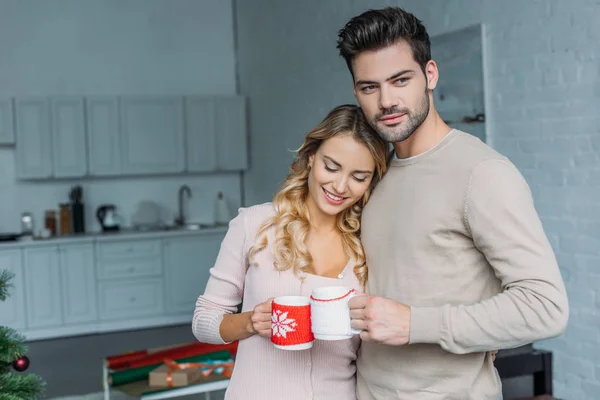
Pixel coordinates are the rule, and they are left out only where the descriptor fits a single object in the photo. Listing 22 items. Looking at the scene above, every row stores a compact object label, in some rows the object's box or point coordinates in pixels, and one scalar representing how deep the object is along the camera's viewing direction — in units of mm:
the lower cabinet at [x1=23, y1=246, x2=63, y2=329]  6207
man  1345
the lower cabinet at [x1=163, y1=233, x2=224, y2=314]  6656
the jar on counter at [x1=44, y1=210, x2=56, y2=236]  6621
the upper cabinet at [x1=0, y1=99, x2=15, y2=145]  6375
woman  1667
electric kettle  6777
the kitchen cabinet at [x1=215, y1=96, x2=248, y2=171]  7047
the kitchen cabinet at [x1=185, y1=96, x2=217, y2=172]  6914
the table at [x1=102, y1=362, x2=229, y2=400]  3090
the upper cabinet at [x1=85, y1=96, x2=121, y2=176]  6574
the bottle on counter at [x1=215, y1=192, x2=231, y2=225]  7152
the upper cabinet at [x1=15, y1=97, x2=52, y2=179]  6391
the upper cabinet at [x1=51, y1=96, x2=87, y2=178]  6469
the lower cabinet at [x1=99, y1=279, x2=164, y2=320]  6488
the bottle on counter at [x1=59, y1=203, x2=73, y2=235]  6652
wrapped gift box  3129
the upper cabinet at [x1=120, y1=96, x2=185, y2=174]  6719
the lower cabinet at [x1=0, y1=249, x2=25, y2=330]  6125
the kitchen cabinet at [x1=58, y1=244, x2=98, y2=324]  6328
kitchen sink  6758
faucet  7172
